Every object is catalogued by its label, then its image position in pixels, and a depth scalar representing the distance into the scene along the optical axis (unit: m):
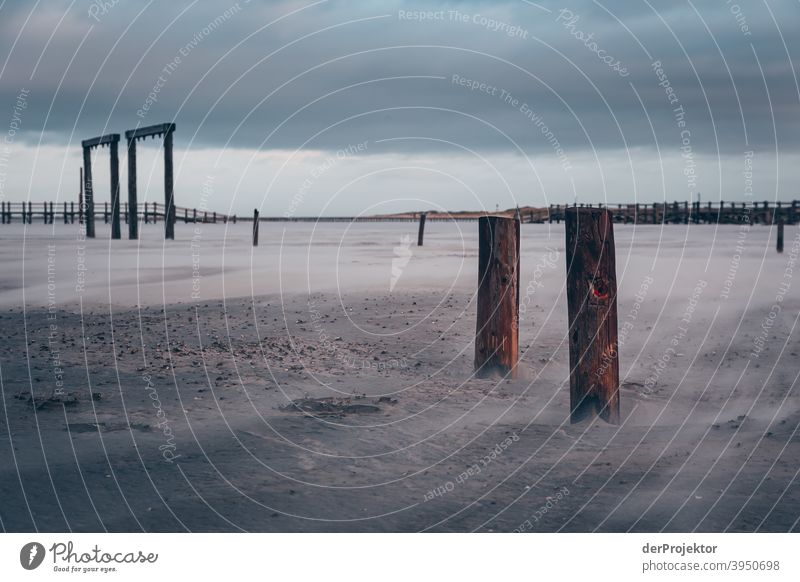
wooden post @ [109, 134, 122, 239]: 31.74
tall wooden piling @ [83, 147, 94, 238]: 27.47
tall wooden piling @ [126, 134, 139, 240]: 30.97
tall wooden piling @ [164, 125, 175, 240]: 31.00
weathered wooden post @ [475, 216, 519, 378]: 8.48
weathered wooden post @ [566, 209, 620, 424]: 6.81
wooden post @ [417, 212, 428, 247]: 32.44
